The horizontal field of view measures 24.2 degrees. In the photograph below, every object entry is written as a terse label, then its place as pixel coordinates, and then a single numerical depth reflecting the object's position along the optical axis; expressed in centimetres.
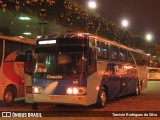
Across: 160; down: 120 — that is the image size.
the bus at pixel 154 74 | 4678
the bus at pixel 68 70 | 1335
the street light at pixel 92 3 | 2940
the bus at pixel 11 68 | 1566
